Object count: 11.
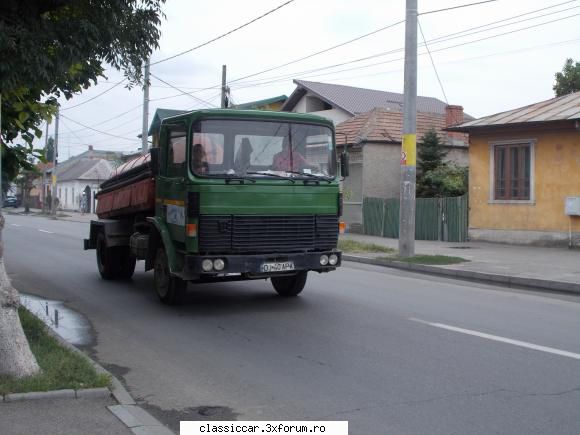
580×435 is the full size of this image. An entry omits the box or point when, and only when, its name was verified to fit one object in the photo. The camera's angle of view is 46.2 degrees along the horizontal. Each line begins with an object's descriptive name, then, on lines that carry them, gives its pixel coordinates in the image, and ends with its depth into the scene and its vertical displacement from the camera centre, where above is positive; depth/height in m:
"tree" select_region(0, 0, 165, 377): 5.67 +1.60
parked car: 69.46 +0.47
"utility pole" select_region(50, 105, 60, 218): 49.67 +2.38
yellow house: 18.92 +1.10
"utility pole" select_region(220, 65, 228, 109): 30.68 +5.47
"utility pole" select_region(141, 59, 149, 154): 31.08 +4.24
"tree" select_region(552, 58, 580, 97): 40.38 +7.97
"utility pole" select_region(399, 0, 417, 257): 16.22 +1.66
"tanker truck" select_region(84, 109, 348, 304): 8.80 +0.14
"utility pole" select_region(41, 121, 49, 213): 57.70 +0.45
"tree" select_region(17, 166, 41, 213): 58.66 +1.91
